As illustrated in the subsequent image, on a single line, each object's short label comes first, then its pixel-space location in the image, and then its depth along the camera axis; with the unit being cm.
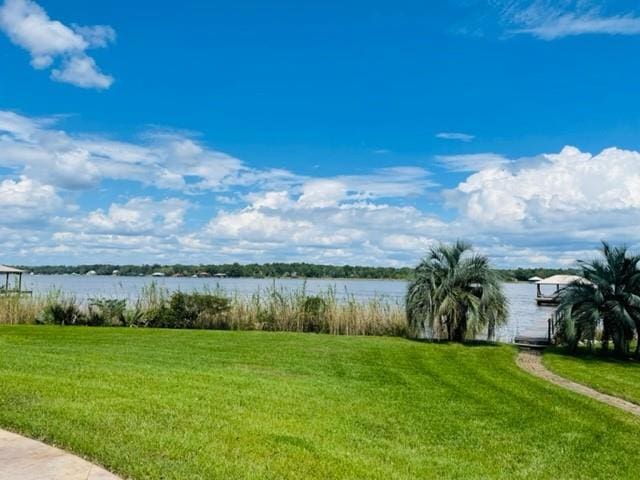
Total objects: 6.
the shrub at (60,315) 1784
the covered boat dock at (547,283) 3415
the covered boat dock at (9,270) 2994
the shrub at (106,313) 1808
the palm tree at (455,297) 1458
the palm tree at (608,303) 1298
